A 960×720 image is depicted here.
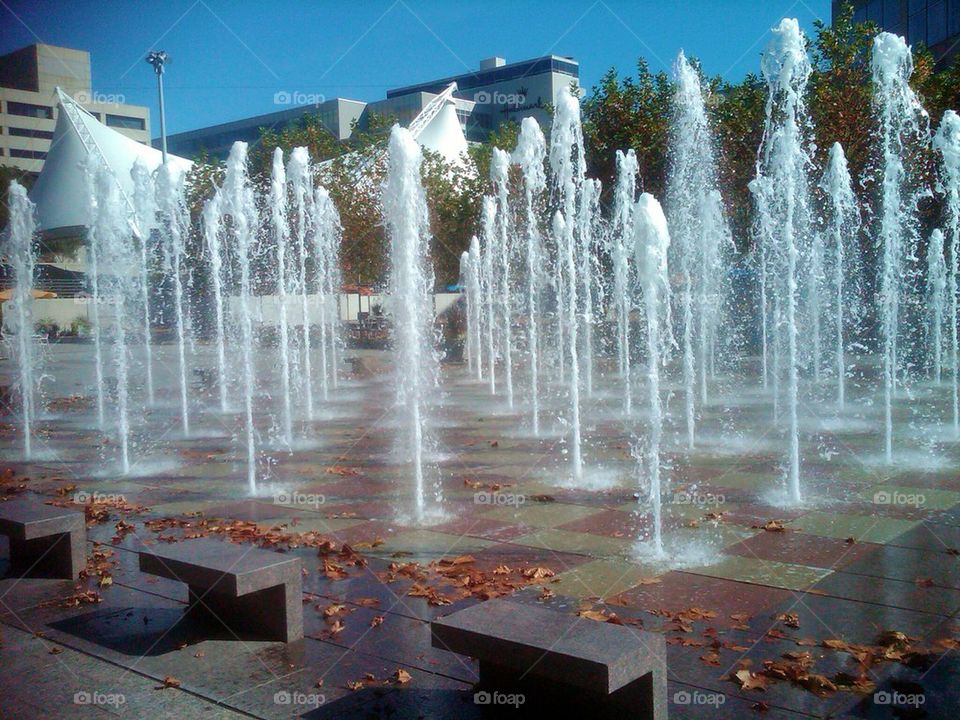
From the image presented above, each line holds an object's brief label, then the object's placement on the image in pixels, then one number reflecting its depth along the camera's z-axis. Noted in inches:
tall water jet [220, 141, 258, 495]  339.9
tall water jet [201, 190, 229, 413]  540.1
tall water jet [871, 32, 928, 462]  423.2
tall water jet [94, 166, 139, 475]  481.7
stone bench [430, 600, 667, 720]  136.5
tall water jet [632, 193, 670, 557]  262.2
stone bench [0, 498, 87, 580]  225.9
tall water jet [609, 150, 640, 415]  692.4
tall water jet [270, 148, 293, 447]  453.4
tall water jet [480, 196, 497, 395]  808.3
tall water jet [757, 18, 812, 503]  299.3
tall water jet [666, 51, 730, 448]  693.9
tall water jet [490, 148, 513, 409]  693.3
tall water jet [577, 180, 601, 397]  612.9
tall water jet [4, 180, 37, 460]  554.3
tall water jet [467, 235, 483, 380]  845.7
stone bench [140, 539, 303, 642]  179.3
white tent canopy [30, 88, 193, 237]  1984.5
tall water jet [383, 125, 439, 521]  303.1
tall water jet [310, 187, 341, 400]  1042.1
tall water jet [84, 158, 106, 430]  579.5
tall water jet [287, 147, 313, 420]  561.9
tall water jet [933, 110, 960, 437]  523.2
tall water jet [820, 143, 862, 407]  684.1
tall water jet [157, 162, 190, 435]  522.0
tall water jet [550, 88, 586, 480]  405.7
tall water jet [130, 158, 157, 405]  1085.1
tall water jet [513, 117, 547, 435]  577.6
